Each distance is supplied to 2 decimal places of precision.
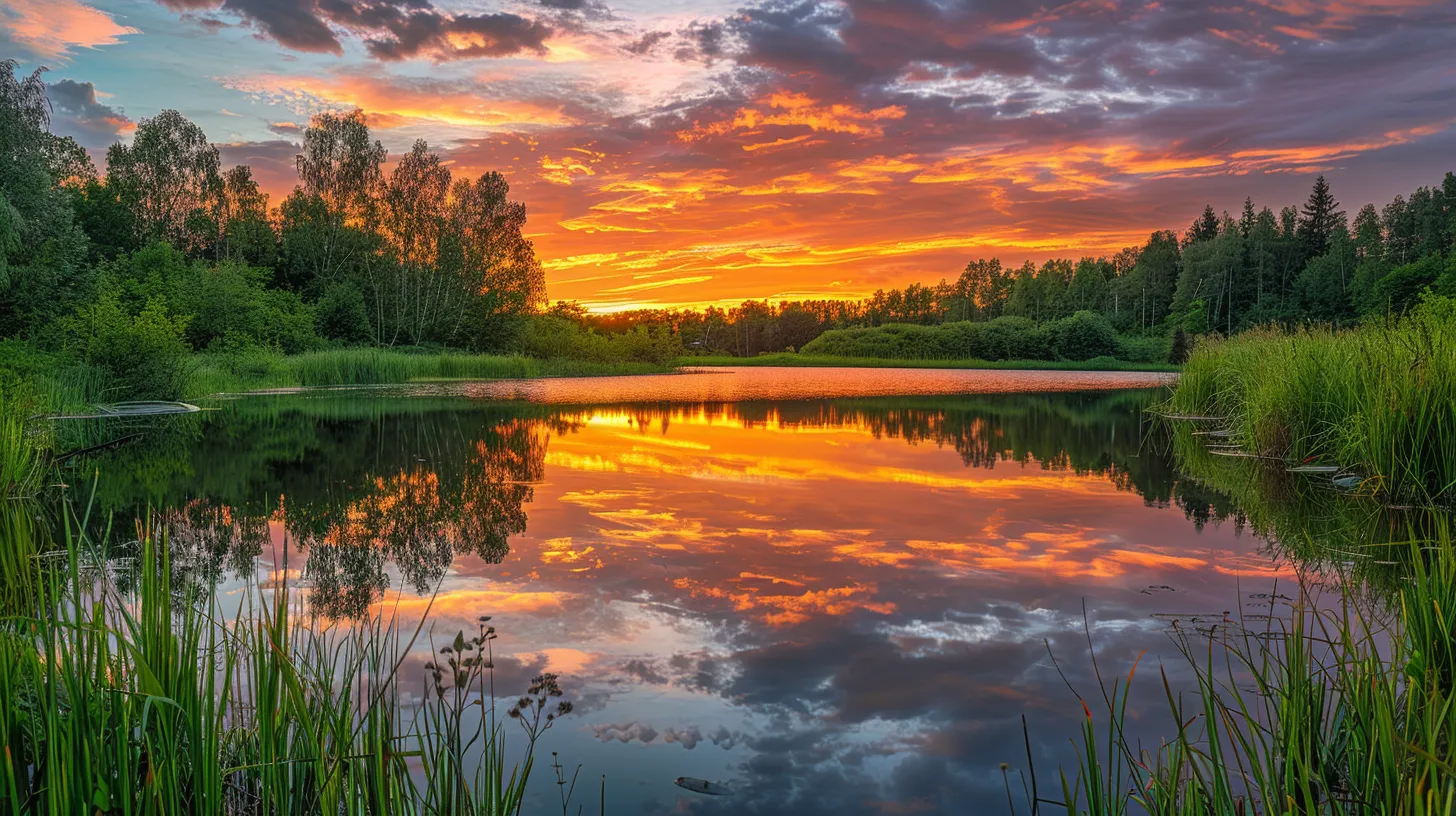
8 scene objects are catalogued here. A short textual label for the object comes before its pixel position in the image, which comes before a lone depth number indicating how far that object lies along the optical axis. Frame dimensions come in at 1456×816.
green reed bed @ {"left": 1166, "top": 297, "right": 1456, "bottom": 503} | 6.77
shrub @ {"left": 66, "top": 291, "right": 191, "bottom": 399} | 16.00
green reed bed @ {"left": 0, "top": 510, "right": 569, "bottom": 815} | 1.98
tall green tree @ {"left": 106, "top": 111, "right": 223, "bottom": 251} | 44.47
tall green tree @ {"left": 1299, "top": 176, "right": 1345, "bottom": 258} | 81.38
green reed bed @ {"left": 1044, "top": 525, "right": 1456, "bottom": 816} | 1.86
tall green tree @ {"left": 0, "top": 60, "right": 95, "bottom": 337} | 20.80
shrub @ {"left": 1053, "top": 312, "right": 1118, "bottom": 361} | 68.75
